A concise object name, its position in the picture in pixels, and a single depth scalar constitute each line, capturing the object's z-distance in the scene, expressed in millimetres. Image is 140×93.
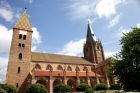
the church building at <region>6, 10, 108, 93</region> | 26062
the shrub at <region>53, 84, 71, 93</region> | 23145
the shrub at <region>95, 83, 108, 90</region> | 25817
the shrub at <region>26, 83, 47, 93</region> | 21787
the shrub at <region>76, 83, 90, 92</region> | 24180
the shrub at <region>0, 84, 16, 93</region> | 22693
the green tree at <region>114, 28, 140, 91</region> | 13398
